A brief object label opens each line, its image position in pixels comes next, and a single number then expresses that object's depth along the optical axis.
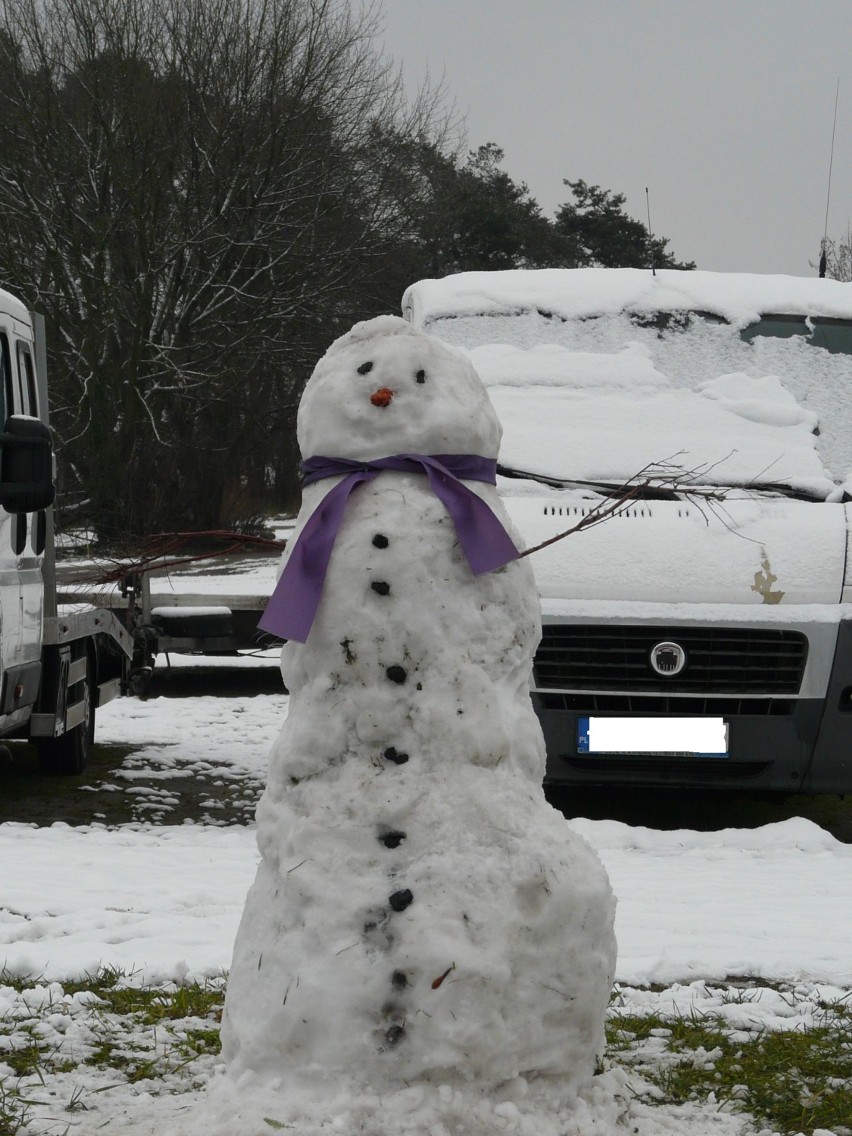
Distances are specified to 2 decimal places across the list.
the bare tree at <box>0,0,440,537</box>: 23.50
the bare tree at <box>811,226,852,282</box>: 40.97
